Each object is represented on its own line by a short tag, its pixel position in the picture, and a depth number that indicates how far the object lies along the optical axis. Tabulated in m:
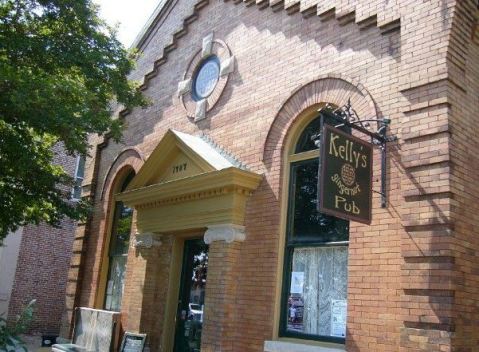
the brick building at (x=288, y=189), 6.27
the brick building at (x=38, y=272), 19.33
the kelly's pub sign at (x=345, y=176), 6.04
